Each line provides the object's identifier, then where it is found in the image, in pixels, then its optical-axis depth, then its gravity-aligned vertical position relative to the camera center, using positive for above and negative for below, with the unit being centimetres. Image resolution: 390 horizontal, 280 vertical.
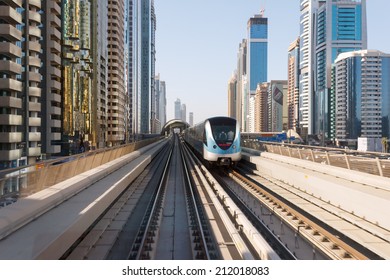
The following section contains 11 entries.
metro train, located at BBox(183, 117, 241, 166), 2356 -53
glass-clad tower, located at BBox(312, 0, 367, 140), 15675 +3906
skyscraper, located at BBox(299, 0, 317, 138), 17012 +3170
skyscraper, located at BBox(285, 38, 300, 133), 18418 +593
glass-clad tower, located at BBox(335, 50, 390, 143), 13000 +1209
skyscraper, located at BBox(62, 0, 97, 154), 6531 +1019
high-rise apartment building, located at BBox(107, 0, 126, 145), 10994 +1584
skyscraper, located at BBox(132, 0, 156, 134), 17600 +2798
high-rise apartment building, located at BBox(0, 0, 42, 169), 4191 +550
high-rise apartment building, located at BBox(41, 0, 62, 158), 5438 +739
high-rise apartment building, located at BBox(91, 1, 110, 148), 8562 +1398
